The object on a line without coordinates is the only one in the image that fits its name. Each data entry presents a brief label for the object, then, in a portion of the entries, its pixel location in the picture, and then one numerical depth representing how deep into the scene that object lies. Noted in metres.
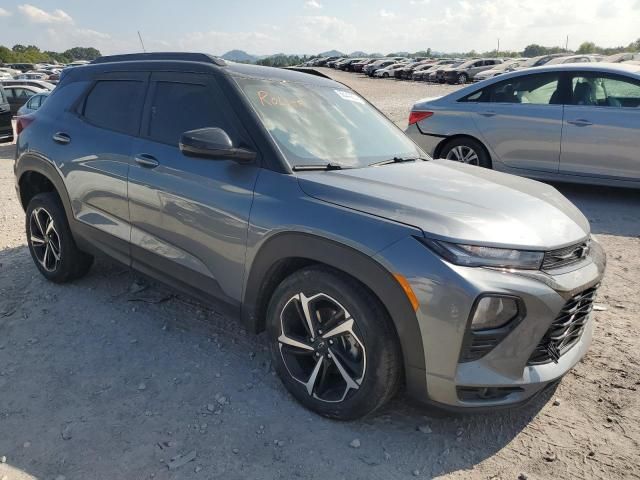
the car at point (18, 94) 17.38
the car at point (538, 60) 31.89
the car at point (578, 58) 23.92
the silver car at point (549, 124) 6.30
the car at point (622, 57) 27.38
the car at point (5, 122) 12.68
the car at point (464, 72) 39.55
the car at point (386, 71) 47.97
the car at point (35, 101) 11.78
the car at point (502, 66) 32.91
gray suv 2.31
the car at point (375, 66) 50.62
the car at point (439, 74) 40.34
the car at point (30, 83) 17.72
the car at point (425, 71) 43.16
